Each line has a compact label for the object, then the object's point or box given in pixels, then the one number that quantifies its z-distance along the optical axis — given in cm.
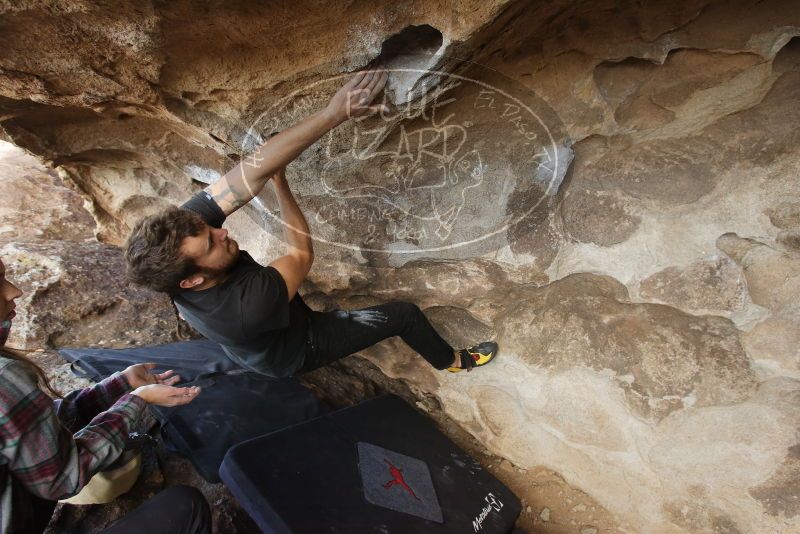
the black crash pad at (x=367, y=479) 157
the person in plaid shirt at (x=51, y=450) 108
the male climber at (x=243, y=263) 133
